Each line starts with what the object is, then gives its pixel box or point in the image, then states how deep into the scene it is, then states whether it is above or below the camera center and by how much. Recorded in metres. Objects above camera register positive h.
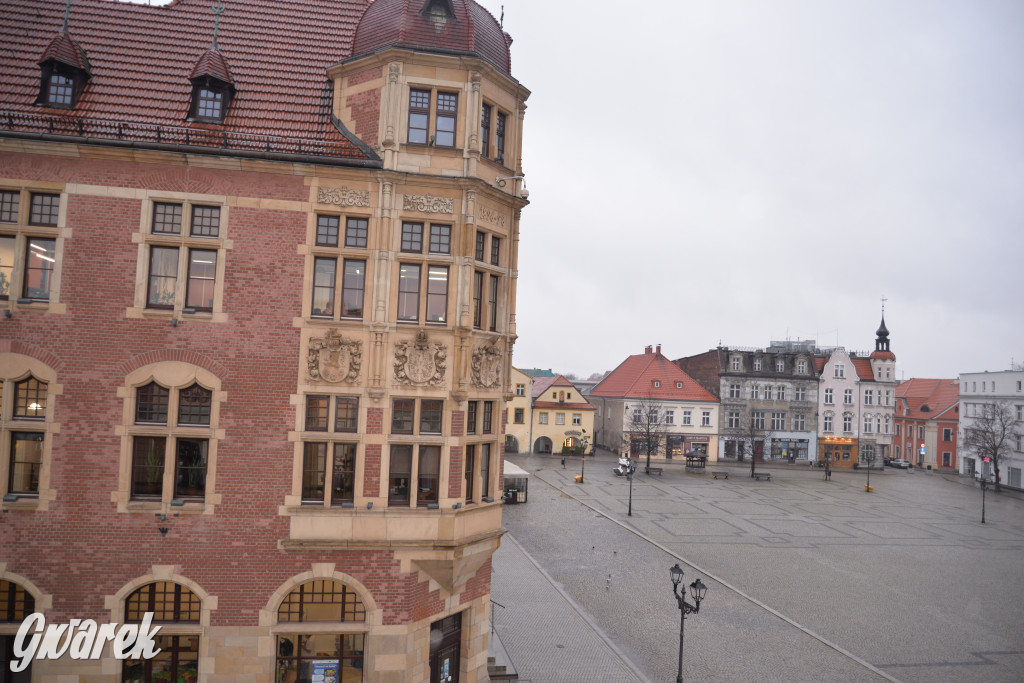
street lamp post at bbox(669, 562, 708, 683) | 16.25 -5.35
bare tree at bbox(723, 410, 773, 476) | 72.50 -4.32
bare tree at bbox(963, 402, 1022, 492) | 63.44 -2.65
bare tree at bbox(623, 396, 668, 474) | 68.19 -3.94
